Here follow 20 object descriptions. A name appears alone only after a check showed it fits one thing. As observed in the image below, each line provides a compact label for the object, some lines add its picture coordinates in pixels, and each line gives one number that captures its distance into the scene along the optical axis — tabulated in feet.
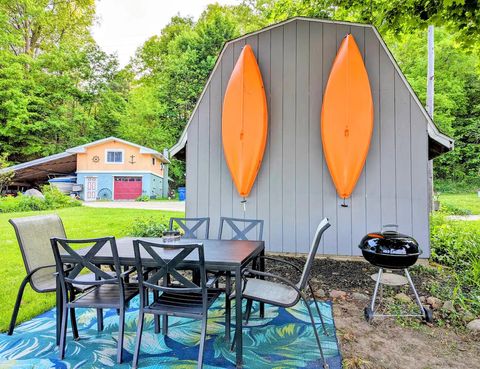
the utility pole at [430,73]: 26.30
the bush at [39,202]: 35.76
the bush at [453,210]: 34.58
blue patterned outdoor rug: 6.75
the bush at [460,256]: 10.11
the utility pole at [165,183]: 72.69
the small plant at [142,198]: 58.03
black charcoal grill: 8.61
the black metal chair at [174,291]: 6.40
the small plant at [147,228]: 19.38
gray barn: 14.19
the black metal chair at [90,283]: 6.84
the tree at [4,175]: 40.96
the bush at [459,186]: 55.83
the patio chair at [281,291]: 7.07
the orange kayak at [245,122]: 14.90
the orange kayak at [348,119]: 13.82
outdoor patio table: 6.68
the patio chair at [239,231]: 10.78
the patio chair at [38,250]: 8.12
